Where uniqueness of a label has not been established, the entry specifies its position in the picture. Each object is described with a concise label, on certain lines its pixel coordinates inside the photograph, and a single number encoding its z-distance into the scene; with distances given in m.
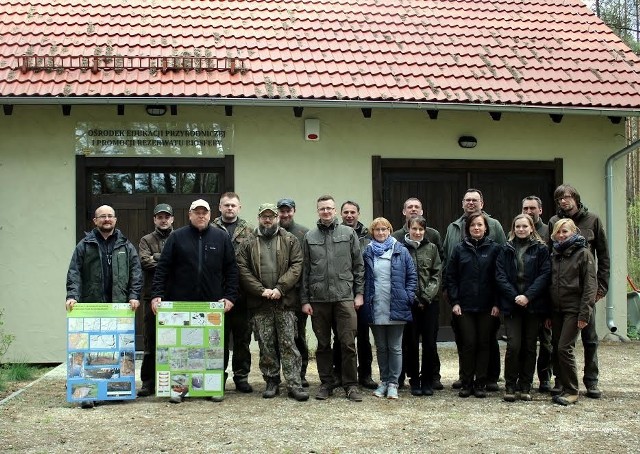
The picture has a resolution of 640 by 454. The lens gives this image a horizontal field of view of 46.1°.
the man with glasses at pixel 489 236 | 6.92
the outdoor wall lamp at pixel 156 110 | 9.32
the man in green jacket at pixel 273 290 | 6.58
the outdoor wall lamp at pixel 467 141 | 10.02
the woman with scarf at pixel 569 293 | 6.36
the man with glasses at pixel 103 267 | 6.51
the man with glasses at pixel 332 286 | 6.57
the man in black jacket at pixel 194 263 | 6.50
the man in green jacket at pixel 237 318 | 6.93
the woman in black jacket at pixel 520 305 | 6.55
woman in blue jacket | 6.58
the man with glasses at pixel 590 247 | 6.73
